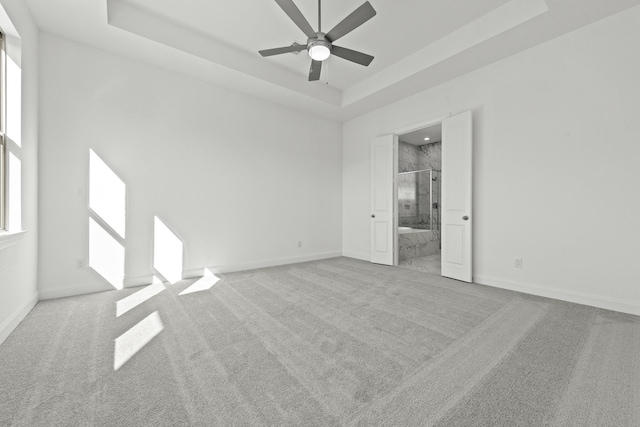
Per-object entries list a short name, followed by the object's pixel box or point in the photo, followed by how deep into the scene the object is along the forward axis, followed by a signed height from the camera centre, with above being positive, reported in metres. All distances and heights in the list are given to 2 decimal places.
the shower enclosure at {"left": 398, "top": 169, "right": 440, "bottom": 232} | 7.23 +0.43
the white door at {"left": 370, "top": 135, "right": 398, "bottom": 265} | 4.75 +0.27
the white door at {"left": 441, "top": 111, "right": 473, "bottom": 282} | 3.60 +0.23
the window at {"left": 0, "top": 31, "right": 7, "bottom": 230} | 2.20 +0.57
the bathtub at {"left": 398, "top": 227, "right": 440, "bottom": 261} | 5.26 -0.65
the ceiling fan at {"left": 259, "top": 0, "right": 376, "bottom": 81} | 2.12 +1.60
